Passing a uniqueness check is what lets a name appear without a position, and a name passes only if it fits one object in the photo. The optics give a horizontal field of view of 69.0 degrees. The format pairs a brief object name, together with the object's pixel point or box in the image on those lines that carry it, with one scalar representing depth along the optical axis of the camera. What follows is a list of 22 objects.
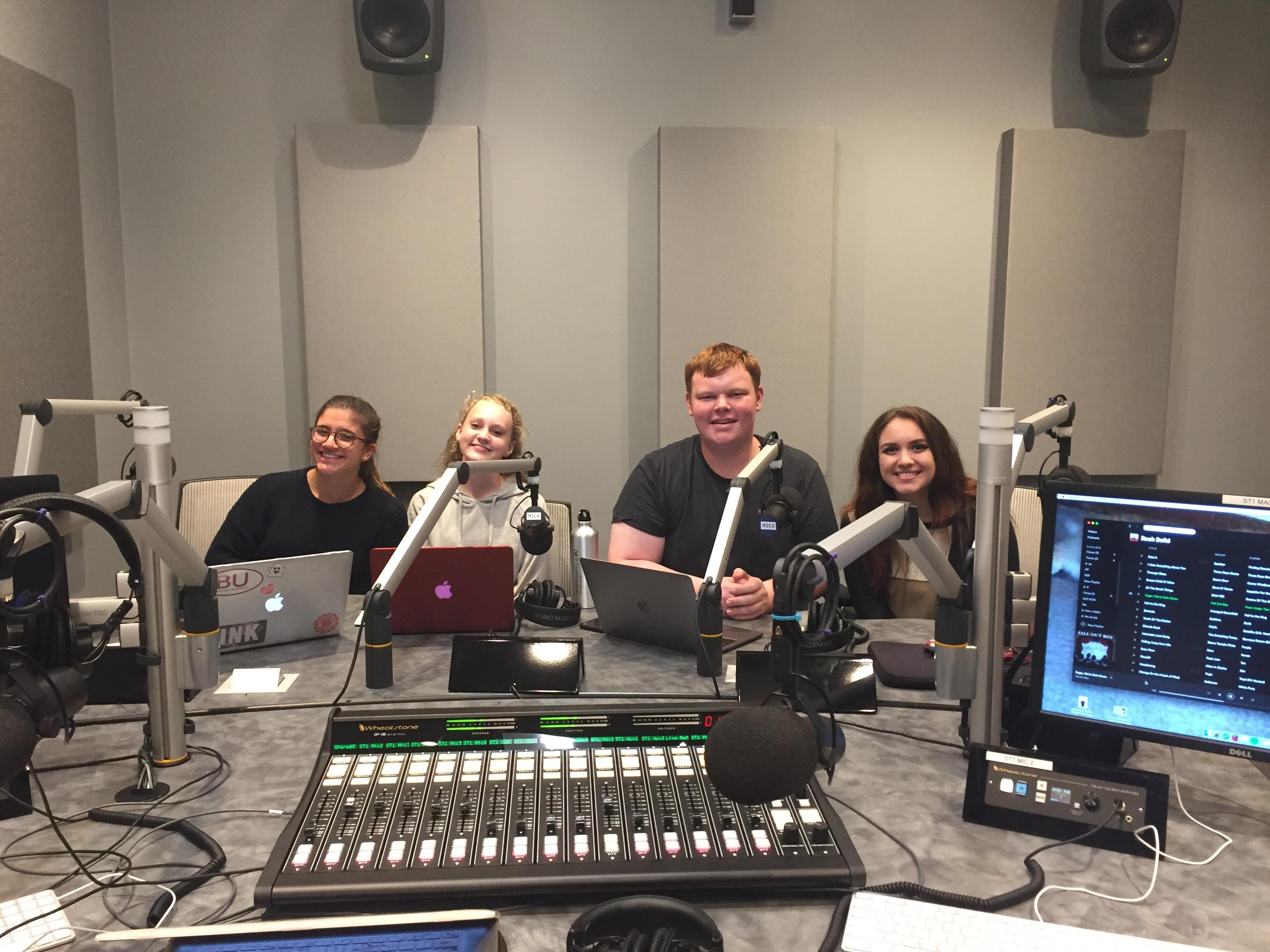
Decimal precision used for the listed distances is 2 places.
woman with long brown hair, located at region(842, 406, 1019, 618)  2.40
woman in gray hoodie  2.62
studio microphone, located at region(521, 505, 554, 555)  1.93
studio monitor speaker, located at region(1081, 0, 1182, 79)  3.28
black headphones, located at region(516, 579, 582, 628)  2.11
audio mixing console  0.99
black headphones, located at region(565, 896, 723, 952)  0.90
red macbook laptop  1.97
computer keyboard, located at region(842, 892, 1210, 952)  0.92
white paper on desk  1.69
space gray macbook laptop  1.82
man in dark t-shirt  2.51
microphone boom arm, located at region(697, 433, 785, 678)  1.44
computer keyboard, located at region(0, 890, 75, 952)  0.92
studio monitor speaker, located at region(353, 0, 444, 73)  3.12
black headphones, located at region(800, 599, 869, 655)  1.08
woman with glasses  2.66
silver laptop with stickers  1.86
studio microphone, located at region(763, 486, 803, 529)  1.58
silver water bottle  2.25
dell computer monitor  1.15
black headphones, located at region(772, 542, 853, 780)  0.99
